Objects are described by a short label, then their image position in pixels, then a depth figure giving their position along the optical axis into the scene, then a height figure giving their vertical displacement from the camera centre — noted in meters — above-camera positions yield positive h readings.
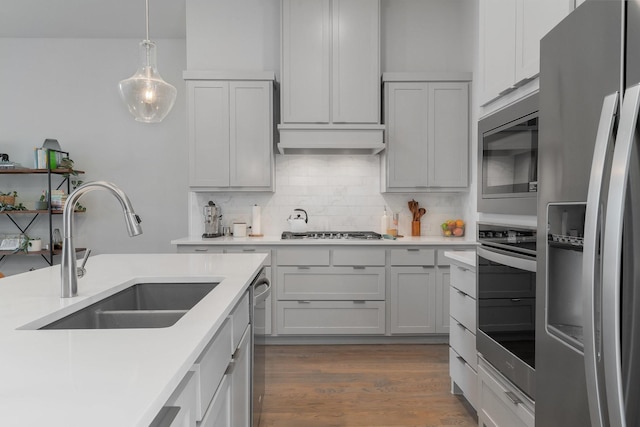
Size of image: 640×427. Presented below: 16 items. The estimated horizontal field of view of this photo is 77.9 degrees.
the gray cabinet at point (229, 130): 3.77 +0.75
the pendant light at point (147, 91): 2.34 +0.71
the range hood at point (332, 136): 3.71 +0.69
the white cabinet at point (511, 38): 1.35 +0.66
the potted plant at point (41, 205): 4.50 +0.04
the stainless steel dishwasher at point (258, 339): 1.88 -0.68
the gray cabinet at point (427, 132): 3.81 +0.74
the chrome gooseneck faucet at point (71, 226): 1.29 -0.06
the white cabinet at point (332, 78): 3.71 +1.23
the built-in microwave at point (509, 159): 1.39 +0.20
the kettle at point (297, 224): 3.91 -0.15
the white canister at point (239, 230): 3.90 -0.21
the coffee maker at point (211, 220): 3.85 -0.11
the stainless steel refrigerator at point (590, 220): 0.80 -0.02
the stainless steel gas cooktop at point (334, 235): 3.72 -0.25
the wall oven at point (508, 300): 1.40 -0.36
